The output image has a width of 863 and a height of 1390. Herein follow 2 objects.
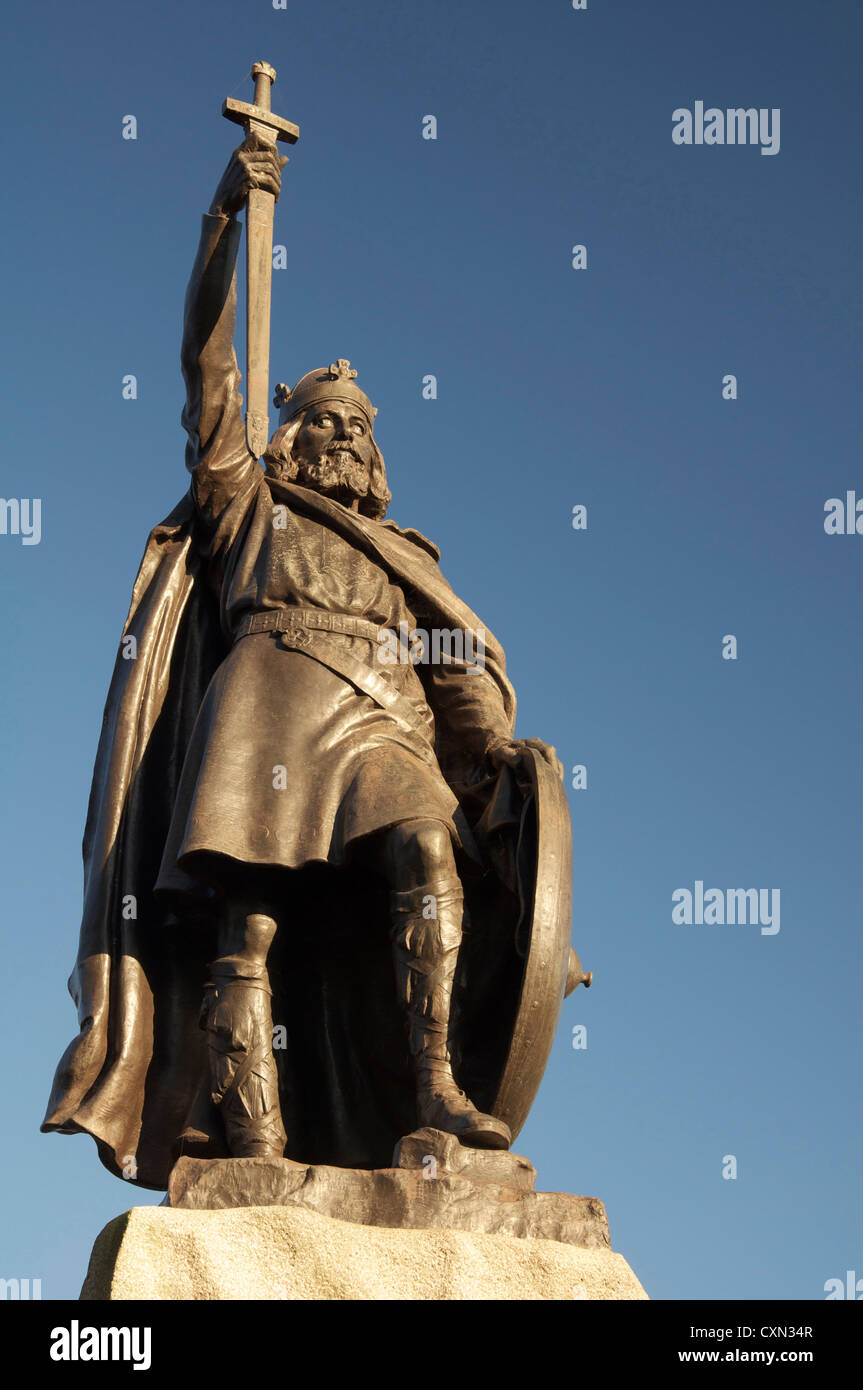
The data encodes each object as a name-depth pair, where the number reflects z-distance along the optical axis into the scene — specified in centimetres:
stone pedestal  598
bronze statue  739
